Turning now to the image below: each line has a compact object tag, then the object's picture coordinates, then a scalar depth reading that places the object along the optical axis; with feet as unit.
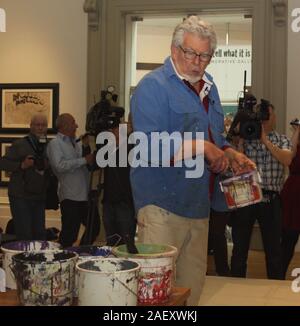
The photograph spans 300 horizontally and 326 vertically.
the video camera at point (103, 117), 16.28
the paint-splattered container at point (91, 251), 5.58
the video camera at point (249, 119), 13.99
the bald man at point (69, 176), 16.72
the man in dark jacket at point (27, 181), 16.24
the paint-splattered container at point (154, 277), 4.98
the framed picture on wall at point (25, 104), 23.02
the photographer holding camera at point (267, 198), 14.19
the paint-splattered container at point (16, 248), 5.34
